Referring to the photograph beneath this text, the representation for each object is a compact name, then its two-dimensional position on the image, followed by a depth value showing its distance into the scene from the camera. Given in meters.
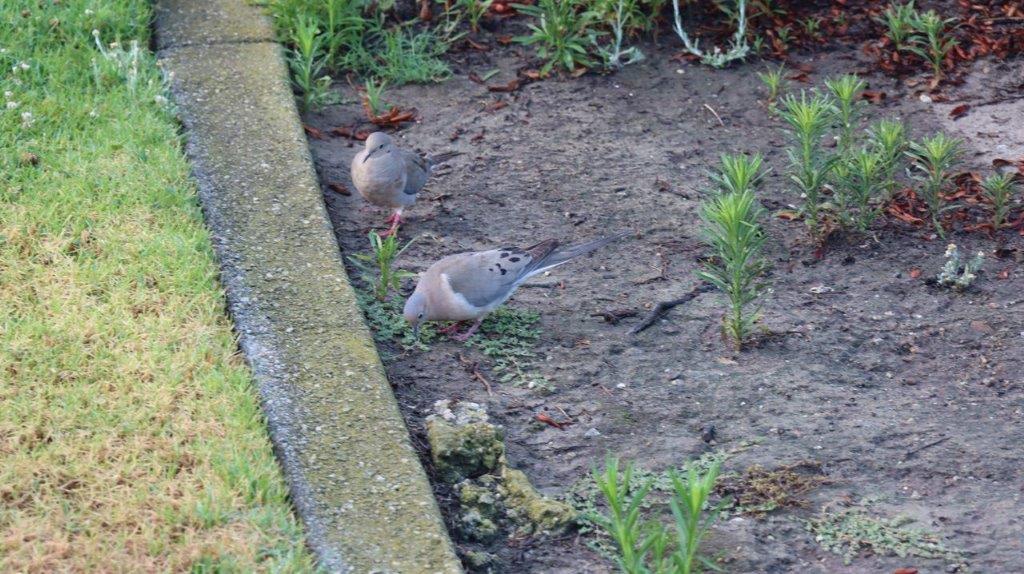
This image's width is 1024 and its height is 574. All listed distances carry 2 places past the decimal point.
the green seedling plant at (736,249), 8.39
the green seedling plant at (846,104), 9.99
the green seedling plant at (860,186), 9.70
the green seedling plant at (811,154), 9.59
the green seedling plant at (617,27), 12.45
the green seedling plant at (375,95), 11.73
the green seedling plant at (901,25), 12.48
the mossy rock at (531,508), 7.20
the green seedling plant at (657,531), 6.27
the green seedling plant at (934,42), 12.25
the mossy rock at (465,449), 7.60
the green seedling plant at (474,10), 12.95
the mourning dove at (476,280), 8.89
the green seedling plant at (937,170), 9.80
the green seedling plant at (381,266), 9.20
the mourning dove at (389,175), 10.00
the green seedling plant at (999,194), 9.85
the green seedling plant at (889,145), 9.95
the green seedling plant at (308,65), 11.43
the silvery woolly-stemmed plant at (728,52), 12.55
